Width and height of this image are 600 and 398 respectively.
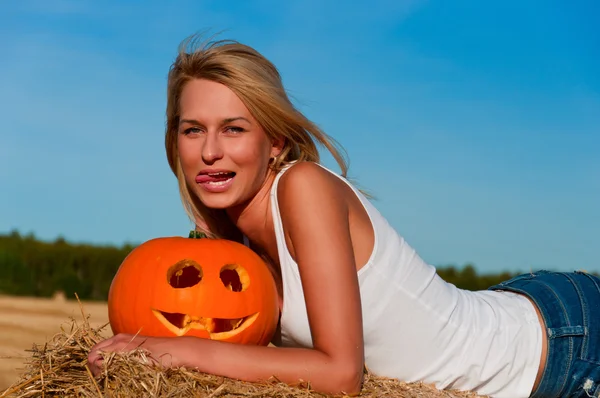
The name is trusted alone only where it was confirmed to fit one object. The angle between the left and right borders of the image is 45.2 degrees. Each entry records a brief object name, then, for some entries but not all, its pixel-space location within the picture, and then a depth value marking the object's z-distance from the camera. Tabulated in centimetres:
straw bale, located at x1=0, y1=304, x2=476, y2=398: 275
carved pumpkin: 326
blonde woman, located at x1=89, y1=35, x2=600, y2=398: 303
